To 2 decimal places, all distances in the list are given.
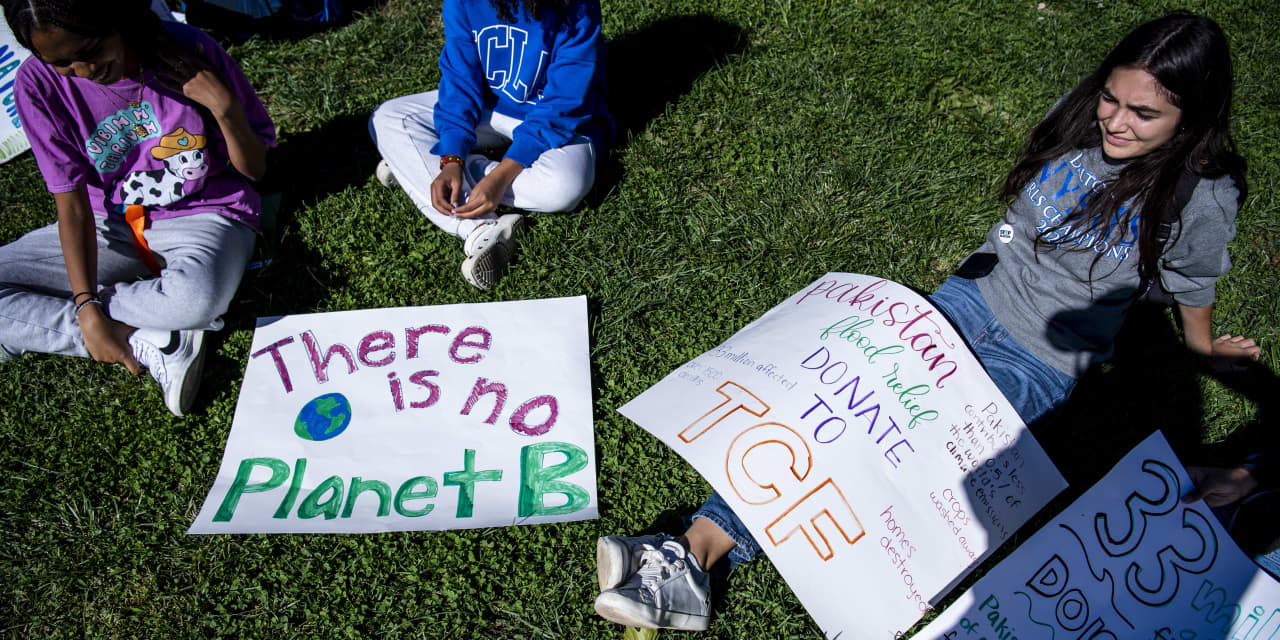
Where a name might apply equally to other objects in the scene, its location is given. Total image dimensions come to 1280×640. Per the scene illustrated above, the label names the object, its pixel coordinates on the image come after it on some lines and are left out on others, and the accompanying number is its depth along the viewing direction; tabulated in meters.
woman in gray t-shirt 1.84
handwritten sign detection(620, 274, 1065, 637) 1.88
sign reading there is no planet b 2.23
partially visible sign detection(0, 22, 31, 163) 3.29
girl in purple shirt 2.31
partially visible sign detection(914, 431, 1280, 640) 1.89
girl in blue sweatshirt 2.68
